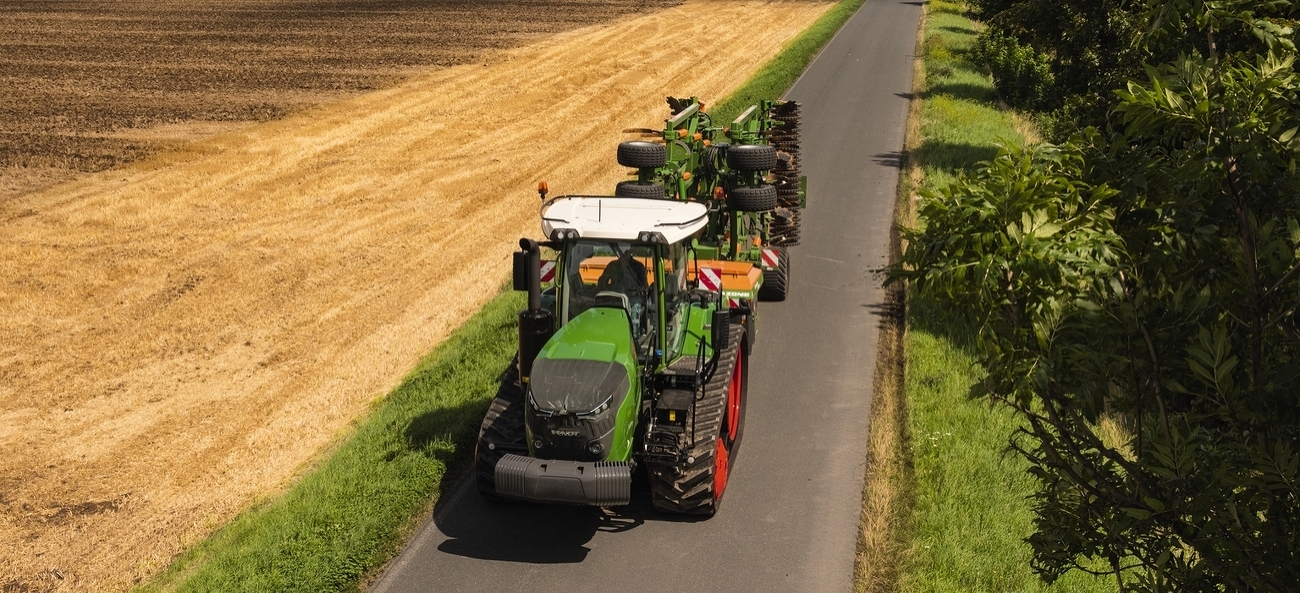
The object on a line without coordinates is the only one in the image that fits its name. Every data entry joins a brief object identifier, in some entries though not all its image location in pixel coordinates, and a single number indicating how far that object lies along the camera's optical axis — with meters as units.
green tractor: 9.77
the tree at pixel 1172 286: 4.54
